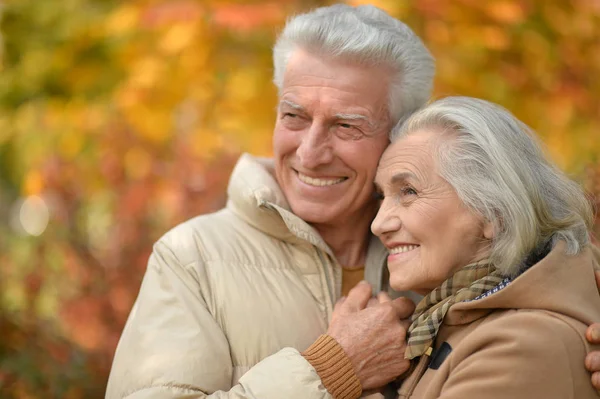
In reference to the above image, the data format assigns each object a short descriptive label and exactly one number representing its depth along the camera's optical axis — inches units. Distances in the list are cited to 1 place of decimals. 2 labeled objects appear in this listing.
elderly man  101.6
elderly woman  90.2
